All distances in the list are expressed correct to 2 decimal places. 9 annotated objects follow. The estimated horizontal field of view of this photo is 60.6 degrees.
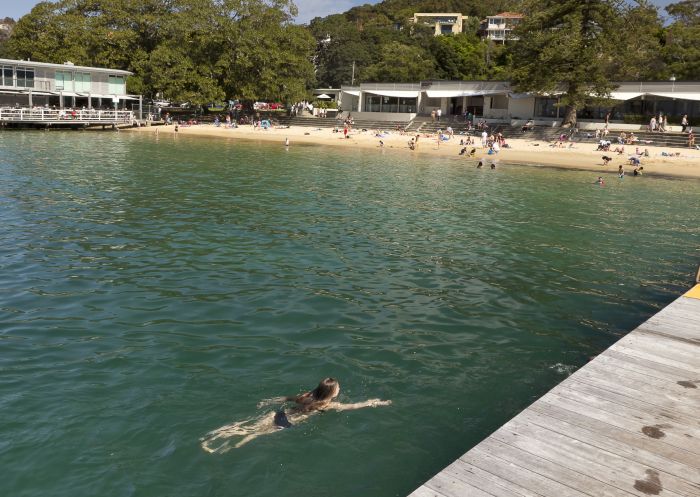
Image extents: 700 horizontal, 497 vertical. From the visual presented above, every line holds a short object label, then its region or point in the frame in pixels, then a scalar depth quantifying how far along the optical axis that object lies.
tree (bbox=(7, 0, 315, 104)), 59.94
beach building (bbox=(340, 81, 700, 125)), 48.03
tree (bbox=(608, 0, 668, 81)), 44.75
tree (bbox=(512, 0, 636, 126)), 43.91
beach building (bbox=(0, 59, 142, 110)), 54.04
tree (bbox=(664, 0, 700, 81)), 56.19
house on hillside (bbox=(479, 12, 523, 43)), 121.31
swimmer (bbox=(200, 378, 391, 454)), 6.42
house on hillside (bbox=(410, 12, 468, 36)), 136.50
